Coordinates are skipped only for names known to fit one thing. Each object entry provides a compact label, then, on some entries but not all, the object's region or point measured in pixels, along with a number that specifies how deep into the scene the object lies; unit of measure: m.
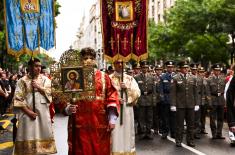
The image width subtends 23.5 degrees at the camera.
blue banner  10.33
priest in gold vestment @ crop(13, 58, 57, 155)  9.88
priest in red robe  7.30
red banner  10.20
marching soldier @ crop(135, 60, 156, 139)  15.18
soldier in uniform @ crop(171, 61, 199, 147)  13.23
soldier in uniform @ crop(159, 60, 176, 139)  15.26
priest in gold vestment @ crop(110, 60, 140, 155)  10.08
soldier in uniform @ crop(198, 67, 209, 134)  15.04
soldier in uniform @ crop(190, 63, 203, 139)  14.60
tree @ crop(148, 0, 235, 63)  30.30
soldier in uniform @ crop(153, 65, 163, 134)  15.80
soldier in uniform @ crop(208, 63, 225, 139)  14.79
